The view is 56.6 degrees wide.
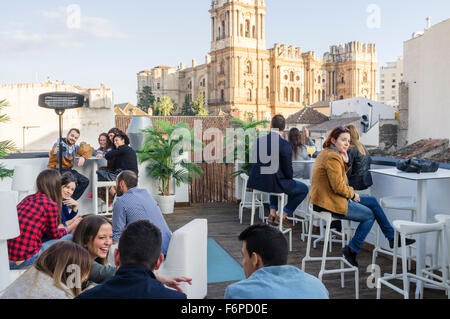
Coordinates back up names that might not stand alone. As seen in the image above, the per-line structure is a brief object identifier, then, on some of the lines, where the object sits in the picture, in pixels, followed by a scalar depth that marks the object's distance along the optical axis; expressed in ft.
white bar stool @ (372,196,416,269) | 15.34
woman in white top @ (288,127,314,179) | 23.86
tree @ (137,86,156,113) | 308.40
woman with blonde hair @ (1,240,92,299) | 7.00
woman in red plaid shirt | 11.75
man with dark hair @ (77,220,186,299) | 6.38
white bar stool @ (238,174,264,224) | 24.79
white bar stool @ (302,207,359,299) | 13.42
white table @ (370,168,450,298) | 13.92
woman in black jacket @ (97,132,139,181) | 23.34
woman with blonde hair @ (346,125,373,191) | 17.11
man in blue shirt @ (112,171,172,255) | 12.64
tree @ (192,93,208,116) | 237.68
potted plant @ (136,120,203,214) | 28.73
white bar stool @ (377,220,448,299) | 12.34
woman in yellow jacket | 13.79
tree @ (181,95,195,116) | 256.93
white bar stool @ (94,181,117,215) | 23.82
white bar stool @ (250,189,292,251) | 19.12
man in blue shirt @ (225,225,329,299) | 6.53
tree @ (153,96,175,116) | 244.01
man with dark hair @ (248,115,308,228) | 19.24
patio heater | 19.53
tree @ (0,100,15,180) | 16.33
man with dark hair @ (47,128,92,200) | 22.43
